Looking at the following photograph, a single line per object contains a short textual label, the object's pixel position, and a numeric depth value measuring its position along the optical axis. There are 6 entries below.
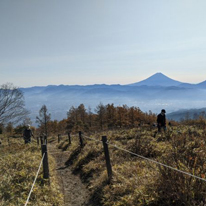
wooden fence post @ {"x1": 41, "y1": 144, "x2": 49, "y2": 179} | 6.06
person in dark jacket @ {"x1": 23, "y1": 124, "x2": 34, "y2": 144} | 13.25
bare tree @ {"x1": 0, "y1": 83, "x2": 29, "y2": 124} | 29.08
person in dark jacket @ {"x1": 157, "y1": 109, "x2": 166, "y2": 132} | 12.90
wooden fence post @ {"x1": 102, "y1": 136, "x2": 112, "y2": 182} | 5.70
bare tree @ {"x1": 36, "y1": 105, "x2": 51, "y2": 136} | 44.98
